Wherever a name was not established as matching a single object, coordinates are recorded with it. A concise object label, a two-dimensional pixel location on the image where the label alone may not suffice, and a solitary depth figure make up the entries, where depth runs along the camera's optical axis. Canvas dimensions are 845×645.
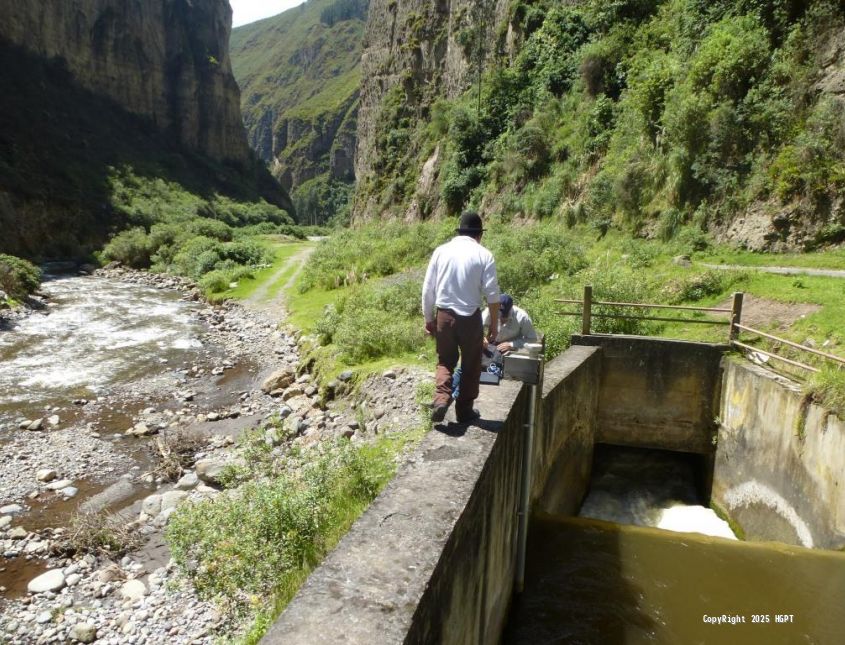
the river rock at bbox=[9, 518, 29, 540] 8.52
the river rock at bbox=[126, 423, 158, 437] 12.79
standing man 4.93
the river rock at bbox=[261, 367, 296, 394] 15.84
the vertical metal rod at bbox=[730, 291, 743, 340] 10.85
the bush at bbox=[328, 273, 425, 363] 13.65
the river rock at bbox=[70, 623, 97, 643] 6.53
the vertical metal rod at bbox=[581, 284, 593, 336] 11.71
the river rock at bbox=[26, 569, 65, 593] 7.37
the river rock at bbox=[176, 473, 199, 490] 10.21
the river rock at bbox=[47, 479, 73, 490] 10.16
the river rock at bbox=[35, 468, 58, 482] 10.40
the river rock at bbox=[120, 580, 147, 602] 7.17
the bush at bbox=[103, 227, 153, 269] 45.53
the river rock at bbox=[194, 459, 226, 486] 10.16
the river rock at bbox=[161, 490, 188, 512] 9.34
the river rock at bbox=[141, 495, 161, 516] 9.25
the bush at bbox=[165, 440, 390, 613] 5.55
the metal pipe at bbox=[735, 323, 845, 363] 7.94
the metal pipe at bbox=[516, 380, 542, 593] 6.27
